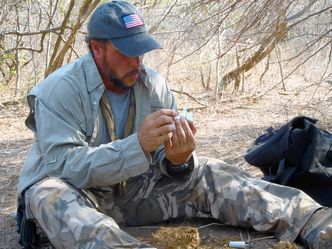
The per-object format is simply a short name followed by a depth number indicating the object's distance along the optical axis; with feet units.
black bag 9.13
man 7.41
